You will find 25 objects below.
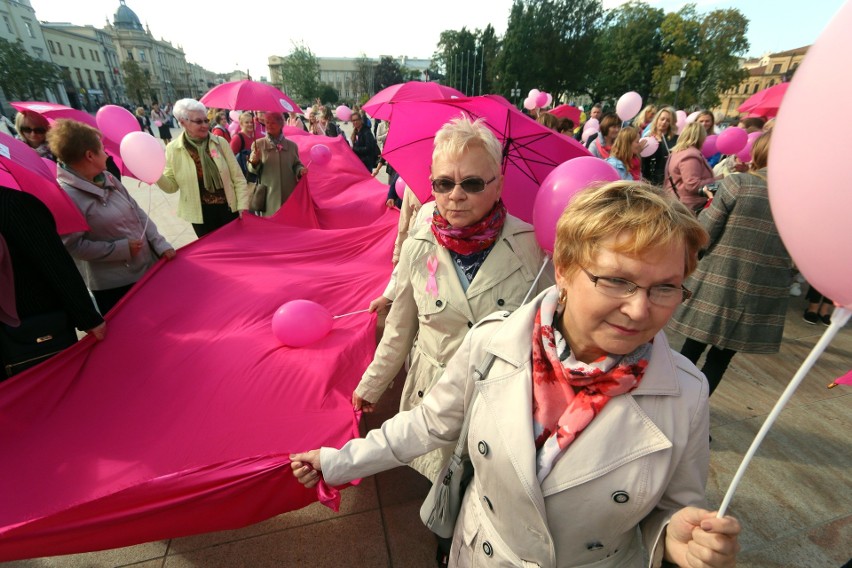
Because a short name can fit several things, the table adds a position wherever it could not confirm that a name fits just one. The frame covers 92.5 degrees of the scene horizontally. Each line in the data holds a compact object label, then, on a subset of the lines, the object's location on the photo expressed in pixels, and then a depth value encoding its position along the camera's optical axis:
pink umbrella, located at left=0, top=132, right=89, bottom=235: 2.27
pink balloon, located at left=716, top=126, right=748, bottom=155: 5.53
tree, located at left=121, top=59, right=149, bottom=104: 56.94
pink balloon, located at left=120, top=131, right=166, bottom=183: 3.66
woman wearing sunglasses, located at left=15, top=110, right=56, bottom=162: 4.84
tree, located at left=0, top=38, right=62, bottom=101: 32.69
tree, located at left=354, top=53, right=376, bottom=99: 84.31
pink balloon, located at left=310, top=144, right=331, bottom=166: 8.14
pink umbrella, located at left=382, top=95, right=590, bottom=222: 2.64
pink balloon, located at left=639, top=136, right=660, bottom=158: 5.58
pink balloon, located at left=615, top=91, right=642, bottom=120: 7.96
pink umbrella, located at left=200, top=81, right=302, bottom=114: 5.88
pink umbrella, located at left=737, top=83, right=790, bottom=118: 7.08
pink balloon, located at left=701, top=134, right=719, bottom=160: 6.84
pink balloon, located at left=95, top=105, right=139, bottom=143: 4.99
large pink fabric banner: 1.77
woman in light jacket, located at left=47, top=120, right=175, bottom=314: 2.82
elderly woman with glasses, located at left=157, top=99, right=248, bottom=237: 4.34
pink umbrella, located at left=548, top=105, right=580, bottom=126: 10.80
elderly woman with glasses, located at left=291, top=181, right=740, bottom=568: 0.97
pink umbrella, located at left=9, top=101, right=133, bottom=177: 5.01
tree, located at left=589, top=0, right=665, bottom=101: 40.56
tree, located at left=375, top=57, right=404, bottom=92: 75.31
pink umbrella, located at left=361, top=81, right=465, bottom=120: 5.92
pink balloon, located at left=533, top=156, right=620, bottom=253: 1.96
